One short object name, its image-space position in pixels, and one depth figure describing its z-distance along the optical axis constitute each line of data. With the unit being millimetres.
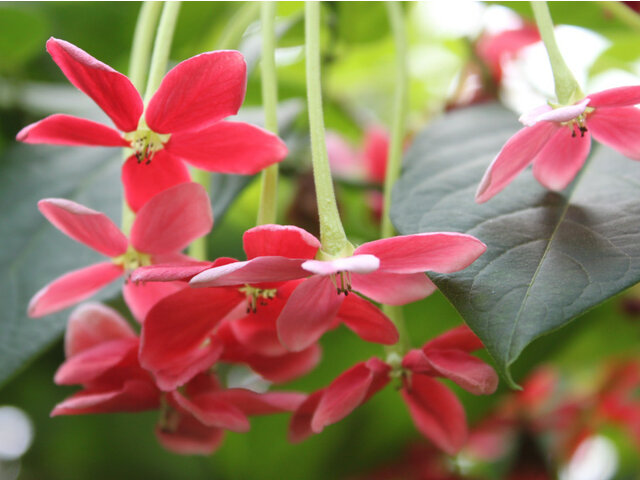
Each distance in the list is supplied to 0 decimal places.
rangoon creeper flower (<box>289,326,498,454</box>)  185
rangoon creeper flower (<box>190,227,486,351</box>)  169
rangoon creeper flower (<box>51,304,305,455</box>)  194
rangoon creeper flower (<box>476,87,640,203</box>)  180
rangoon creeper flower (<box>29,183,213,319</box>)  188
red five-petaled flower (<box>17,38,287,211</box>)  179
